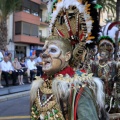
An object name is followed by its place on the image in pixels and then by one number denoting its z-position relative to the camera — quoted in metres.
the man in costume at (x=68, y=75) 2.21
